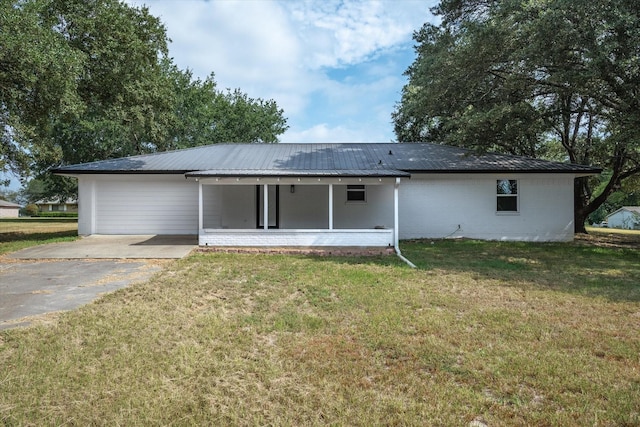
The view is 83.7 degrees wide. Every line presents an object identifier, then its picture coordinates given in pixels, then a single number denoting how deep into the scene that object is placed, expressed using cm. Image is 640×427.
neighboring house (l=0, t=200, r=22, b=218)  5839
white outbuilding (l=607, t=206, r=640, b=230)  5099
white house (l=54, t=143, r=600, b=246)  1343
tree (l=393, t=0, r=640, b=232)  916
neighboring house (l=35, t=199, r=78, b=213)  6921
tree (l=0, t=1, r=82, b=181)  865
